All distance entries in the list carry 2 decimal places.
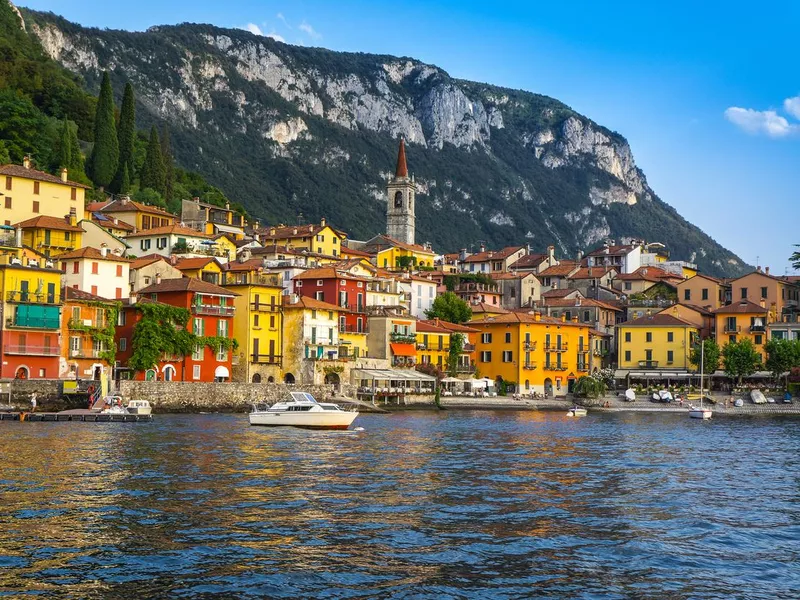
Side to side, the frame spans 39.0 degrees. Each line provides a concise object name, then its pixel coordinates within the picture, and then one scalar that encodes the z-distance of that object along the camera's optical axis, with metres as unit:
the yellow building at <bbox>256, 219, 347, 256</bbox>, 126.50
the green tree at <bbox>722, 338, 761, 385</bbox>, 101.81
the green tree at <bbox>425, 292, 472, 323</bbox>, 112.31
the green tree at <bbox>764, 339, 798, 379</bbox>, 99.62
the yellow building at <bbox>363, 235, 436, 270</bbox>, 140.50
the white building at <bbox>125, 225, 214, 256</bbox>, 105.94
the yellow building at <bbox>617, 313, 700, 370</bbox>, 109.25
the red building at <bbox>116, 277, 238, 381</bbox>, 77.56
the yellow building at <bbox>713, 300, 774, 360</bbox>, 108.44
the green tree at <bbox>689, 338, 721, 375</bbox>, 104.06
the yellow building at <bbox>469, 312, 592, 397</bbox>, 105.38
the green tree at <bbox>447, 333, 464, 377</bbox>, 101.88
